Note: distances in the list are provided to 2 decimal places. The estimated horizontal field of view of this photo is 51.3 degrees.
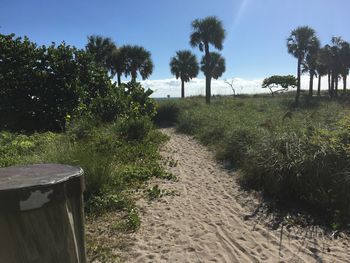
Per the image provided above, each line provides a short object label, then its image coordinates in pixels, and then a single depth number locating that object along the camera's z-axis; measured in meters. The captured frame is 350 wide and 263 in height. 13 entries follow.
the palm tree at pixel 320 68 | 46.45
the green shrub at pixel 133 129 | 12.60
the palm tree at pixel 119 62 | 33.22
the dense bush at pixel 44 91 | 15.88
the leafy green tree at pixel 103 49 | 32.25
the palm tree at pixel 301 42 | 39.03
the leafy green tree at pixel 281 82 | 62.88
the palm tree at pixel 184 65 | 45.84
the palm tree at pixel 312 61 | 39.66
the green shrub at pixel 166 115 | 23.95
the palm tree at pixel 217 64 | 50.34
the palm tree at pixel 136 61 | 34.19
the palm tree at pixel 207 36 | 34.06
